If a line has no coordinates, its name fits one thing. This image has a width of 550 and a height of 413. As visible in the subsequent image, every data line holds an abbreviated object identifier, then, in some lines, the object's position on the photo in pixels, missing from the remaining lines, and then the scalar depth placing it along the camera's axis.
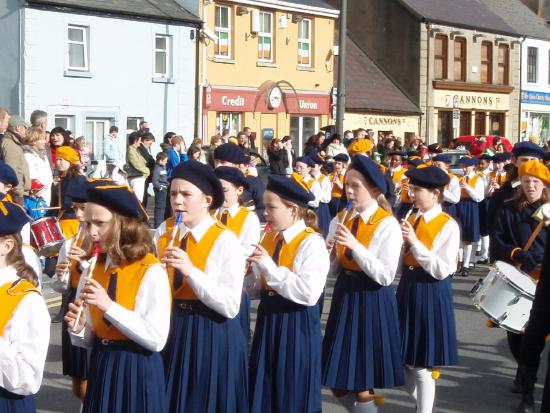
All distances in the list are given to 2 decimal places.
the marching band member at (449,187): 14.36
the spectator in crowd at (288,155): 23.04
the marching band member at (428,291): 7.48
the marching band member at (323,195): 15.60
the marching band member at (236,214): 8.09
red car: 26.33
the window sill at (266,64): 34.79
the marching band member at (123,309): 4.87
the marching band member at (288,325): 6.25
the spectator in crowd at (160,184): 18.75
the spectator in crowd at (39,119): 14.47
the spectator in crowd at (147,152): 19.48
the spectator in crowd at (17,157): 12.27
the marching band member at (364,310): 6.82
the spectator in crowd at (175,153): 18.98
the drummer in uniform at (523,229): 8.18
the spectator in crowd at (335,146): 20.92
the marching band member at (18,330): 4.43
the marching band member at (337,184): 16.44
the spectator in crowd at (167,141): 19.20
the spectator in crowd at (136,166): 19.19
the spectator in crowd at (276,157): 23.27
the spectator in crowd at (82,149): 17.40
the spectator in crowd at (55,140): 16.11
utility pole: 23.84
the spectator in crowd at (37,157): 13.09
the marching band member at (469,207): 15.76
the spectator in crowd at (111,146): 22.19
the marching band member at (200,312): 5.61
